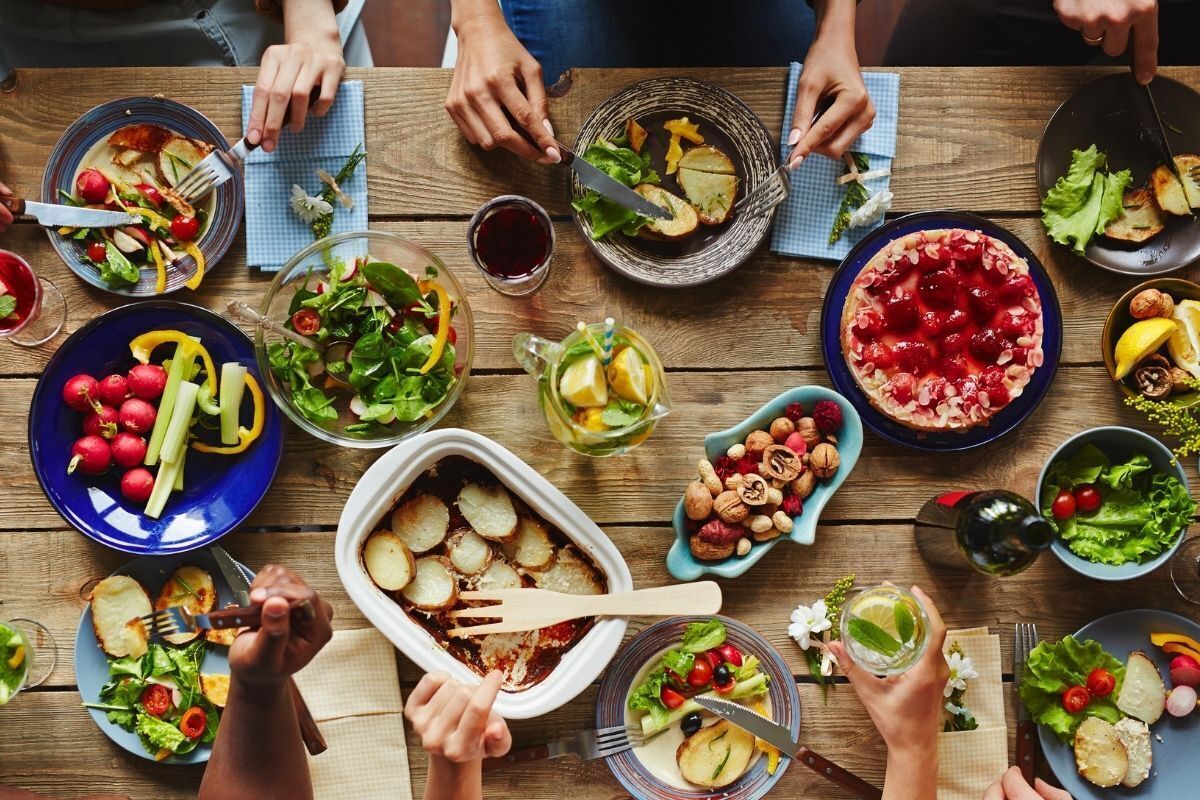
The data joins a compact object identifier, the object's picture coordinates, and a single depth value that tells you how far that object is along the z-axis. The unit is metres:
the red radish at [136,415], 1.90
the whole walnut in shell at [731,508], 1.89
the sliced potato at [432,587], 1.94
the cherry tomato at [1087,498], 1.97
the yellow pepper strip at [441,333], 1.85
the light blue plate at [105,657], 1.90
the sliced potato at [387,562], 1.91
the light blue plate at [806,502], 1.91
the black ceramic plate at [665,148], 1.97
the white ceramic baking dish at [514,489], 1.84
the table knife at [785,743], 1.90
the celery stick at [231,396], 1.91
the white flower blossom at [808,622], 2.00
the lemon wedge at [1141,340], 1.93
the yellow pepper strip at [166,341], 1.92
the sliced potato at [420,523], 1.94
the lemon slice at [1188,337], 1.96
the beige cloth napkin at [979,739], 2.00
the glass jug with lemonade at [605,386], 1.80
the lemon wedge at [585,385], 1.78
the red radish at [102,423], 1.90
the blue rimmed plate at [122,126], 1.93
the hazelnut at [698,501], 1.91
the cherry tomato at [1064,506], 1.97
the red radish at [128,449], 1.90
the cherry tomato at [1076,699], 1.95
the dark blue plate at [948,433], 1.99
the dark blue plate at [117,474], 1.89
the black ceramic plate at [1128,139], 2.02
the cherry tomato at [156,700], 1.90
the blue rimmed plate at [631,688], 1.97
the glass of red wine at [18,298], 1.88
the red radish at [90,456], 1.88
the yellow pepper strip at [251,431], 1.93
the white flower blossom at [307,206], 1.94
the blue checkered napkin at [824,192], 2.02
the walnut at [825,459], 1.89
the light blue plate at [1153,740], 1.99
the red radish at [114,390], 1.91
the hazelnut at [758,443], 1.93
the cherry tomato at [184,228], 1.93
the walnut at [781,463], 1.90
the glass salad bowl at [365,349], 1.86
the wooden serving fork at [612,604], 1.87
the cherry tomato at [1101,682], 1.96
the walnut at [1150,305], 1.95
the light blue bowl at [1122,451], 1.95
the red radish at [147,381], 1.90
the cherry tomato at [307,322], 1.87
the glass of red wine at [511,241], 1.93
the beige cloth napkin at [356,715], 1.96
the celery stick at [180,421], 1.90
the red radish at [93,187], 1.91
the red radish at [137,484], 1.91
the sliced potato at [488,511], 1.95
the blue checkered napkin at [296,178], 1.98
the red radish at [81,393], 1.88
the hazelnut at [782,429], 1.92
